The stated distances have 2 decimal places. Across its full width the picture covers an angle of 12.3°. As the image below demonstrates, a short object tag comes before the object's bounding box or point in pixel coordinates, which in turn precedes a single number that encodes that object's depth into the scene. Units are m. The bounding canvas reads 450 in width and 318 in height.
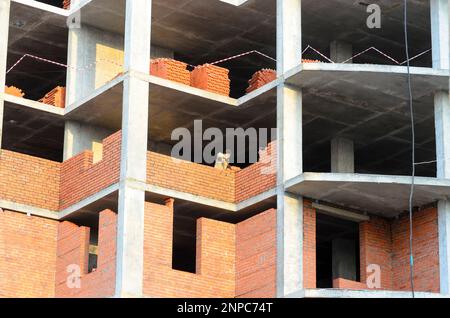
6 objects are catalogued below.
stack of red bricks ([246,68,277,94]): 51.75
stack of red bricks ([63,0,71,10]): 54.75
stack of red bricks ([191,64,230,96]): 52.34
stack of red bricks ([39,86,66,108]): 53.75
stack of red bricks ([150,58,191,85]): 51.81
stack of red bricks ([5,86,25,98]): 53.19
